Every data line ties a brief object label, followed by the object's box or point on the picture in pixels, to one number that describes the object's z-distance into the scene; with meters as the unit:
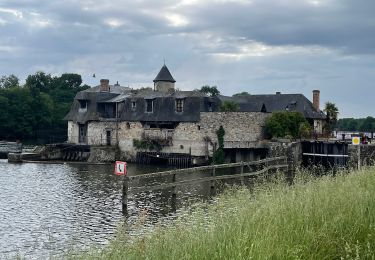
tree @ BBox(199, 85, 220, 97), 101.12
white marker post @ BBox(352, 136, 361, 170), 29.04
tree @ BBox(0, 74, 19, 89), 99.81
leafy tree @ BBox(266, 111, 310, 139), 45.25
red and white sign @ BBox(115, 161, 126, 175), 23.09
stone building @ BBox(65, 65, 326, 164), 45.62
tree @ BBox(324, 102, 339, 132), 55.88
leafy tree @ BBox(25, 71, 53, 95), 96.56
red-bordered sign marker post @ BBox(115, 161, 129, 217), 20.83
